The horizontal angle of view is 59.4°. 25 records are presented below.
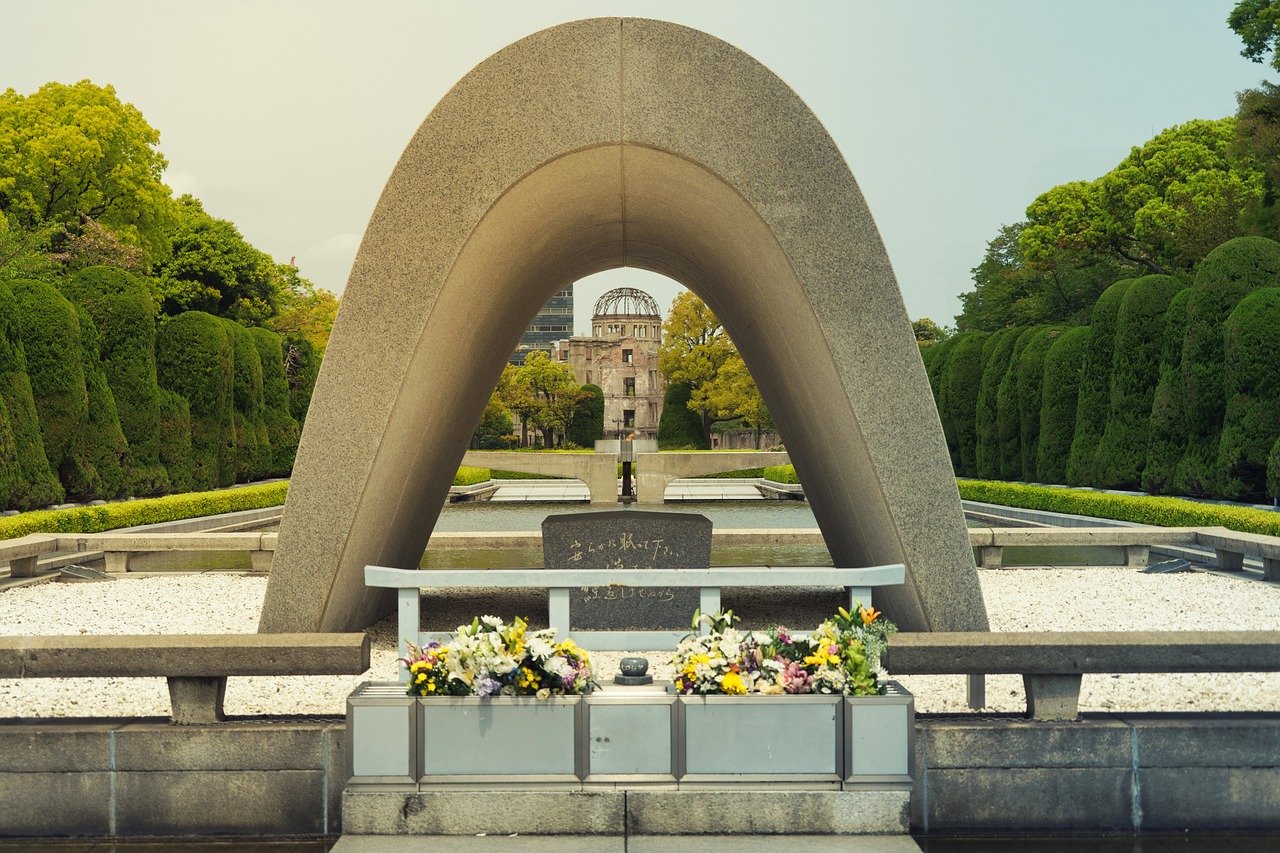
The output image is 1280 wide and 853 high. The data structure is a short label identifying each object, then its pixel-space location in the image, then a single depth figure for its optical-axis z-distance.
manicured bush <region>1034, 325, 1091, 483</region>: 26.02
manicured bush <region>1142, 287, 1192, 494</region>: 21.08
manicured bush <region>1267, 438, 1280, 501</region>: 17.59
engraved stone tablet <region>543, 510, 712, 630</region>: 8.64
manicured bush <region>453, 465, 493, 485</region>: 38.81
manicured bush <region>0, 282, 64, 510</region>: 18.91
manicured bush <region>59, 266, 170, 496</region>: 23.22
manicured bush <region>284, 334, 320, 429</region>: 37.97
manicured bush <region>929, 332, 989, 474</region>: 31.77
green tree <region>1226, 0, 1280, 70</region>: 27.60
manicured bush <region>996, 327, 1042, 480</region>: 28.73
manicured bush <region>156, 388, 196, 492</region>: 24.72
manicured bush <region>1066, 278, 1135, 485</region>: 24.11
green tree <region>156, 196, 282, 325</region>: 41.09
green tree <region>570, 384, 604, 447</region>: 63.28
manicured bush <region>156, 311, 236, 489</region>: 26.23
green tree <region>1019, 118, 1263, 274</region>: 35.75
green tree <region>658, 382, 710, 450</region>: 54.00
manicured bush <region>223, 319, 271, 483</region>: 29.39
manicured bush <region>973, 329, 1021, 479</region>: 29.67
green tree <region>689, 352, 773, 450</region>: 49.12
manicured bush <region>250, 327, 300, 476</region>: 32.88
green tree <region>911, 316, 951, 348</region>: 74.88
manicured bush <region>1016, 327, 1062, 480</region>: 27.55
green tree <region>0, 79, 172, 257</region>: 35.88
